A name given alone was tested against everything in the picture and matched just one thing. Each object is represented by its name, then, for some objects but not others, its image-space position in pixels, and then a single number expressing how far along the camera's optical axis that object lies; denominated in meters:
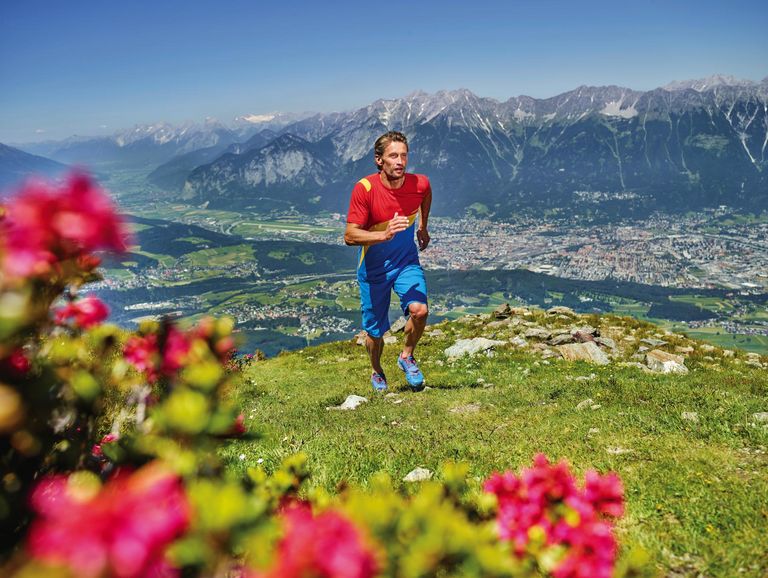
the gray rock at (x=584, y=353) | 13.73
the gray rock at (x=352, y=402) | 10.48
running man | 8.58
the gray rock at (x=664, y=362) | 11.96
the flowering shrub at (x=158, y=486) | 1.21
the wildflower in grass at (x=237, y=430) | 2.29
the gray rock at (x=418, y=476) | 5.41
